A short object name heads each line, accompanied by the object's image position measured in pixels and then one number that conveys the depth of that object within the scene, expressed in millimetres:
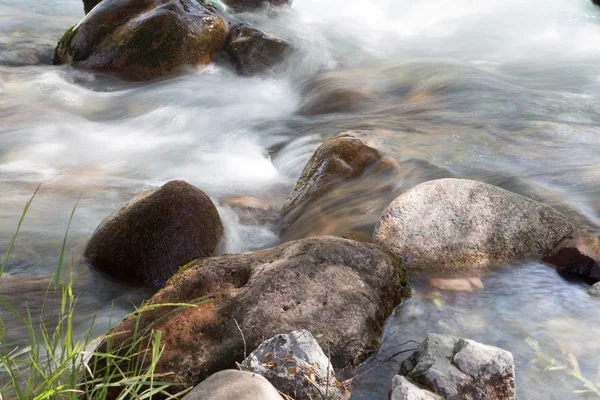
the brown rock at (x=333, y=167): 5770
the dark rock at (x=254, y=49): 11484
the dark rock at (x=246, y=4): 14352
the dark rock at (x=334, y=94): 9352
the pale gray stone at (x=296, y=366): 2516
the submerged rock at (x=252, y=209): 5980
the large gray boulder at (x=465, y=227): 4051
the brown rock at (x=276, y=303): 2977
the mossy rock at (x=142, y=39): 10812
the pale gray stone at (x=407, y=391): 2578
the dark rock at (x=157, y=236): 4742
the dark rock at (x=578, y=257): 4039
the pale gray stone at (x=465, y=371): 2637
